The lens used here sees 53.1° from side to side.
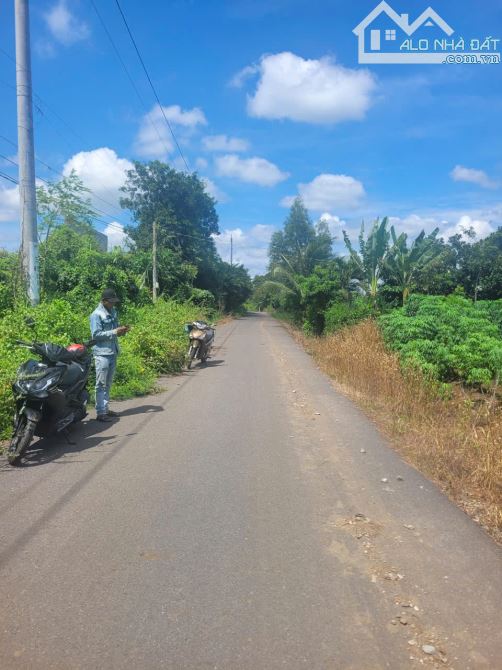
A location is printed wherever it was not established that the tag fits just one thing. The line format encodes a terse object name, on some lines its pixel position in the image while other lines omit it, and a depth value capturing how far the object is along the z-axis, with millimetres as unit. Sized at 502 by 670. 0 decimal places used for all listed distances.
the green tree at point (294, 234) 53375
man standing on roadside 6965
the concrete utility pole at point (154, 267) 26056
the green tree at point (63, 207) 19359
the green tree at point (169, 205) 38156
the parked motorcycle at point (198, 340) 13234
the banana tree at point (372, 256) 18516
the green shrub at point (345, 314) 18625
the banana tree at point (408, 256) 18344
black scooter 5242
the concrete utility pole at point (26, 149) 9133
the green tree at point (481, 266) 31781
